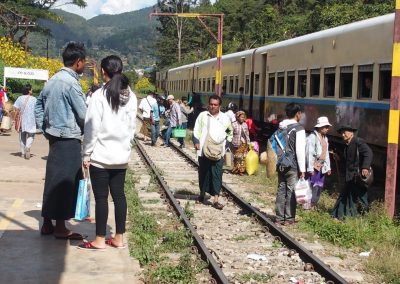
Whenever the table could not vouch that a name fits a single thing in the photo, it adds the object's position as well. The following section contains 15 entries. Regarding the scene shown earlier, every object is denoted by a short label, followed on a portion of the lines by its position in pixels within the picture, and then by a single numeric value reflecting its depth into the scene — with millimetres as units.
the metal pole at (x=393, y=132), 9227
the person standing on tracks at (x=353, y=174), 9125
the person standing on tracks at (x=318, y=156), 10055
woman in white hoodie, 6449
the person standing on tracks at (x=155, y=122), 21172
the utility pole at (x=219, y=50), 24003
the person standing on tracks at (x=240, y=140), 14750
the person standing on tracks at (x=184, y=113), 21850
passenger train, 11742
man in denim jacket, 6820
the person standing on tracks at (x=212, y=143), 10062
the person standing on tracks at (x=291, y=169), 8797
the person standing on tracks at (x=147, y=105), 21266
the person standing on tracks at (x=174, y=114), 21203
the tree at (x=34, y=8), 46312
